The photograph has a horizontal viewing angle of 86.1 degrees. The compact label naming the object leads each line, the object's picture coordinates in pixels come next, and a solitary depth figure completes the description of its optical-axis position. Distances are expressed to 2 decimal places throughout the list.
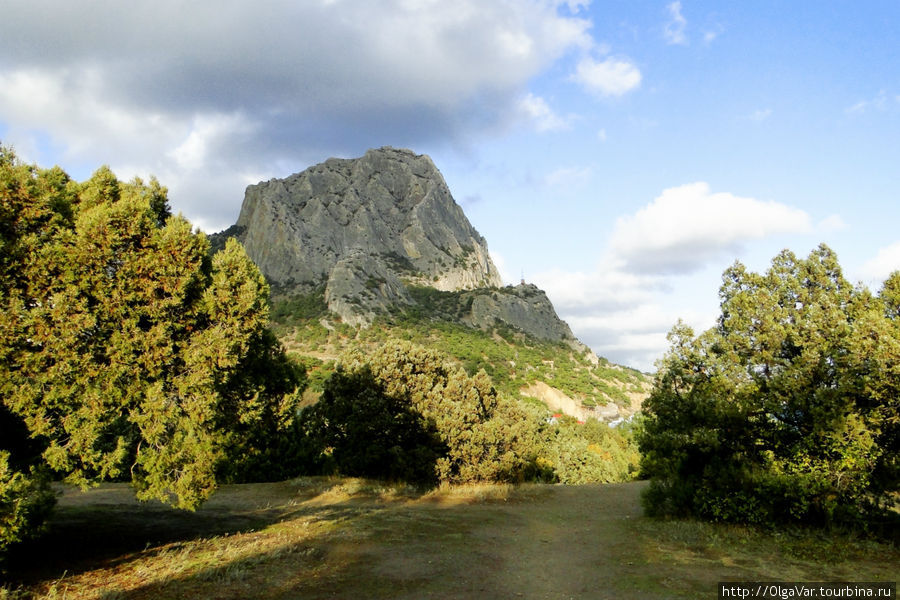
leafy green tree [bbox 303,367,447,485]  25.61
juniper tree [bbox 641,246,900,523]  13.41
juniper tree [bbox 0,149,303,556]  10.09
